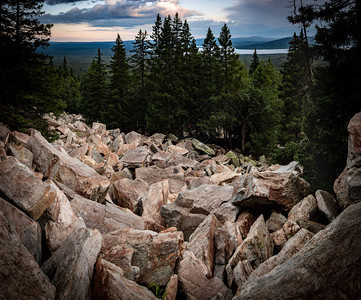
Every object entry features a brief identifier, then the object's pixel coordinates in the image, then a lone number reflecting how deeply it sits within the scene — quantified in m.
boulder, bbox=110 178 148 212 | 12.04
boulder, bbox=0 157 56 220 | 5.71
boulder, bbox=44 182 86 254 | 5.71
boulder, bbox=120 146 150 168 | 19.03
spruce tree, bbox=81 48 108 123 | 44.50
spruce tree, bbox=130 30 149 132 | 41.19
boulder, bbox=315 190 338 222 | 7.61
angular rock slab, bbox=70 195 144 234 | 8.10
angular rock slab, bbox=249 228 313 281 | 5.68
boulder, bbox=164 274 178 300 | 5.46
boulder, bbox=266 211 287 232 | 8.34
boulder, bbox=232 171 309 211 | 8.77
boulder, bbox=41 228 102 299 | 4.28
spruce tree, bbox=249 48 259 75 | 61.52
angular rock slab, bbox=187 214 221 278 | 6.89
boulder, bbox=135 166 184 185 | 17.20
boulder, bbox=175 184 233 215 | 10.30
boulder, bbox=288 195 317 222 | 8.04
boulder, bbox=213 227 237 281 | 6.99
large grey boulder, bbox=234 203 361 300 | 3.40
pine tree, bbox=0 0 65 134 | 15.18
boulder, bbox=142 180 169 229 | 10.60
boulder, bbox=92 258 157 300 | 4.53
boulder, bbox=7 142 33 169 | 9.09
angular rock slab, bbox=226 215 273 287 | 6.57
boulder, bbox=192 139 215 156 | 31.97
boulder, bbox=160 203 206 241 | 9.81
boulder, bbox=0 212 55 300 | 3.56
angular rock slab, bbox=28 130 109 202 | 9.68
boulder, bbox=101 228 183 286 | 5.74
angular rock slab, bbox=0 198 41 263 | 5.16
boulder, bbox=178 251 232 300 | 5.63
